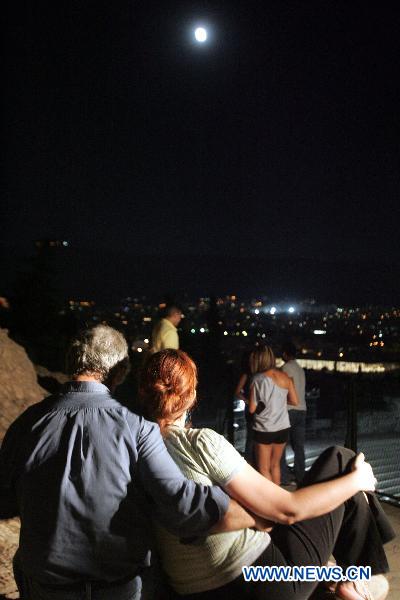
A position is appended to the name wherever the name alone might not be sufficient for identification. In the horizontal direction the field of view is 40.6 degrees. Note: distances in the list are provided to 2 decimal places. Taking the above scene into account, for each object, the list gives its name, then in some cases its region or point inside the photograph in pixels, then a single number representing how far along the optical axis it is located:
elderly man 2.02
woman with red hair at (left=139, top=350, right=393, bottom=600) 2.26
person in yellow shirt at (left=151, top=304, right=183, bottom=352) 6.82
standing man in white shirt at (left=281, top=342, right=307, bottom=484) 6.29
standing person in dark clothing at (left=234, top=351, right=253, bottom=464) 5.87
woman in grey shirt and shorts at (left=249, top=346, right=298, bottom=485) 5.54
